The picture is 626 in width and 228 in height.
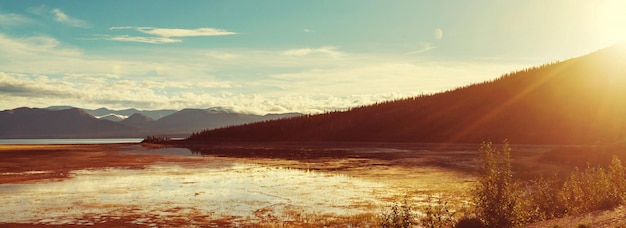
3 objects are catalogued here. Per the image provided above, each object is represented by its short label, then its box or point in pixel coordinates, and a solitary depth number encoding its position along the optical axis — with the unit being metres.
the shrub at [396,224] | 12.70
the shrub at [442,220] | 14.27
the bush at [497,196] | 13.97
